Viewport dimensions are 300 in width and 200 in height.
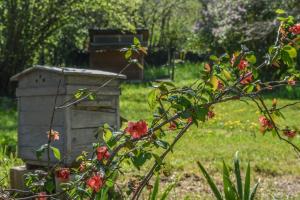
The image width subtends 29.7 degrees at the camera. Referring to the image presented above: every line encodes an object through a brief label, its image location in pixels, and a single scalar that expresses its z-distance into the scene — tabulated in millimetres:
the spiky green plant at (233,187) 3234
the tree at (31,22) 16578
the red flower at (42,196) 2759
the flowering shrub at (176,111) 2539
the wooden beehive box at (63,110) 5070
